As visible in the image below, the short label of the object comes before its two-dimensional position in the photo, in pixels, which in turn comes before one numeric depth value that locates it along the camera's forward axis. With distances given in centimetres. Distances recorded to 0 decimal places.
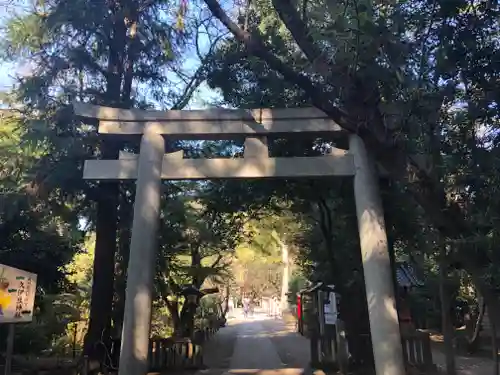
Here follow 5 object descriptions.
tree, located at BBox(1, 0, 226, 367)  916
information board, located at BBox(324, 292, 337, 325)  991
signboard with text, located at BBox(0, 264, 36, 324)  676
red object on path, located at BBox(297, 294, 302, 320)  2106
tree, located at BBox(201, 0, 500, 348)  533
